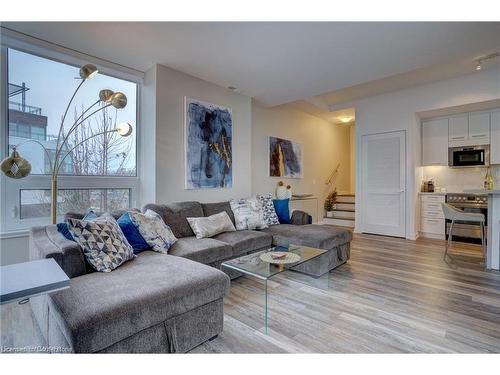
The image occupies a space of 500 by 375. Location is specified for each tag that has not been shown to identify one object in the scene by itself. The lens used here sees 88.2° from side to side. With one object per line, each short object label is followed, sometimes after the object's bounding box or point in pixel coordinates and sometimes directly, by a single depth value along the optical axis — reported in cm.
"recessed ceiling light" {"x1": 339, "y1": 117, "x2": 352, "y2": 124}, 667
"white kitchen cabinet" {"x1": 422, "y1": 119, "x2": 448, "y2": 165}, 489
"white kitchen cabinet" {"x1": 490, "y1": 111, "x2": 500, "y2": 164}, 438
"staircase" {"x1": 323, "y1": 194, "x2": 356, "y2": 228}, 619
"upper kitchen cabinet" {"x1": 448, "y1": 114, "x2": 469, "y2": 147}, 466
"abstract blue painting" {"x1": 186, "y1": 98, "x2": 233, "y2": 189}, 355
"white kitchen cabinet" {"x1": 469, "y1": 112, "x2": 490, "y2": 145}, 447
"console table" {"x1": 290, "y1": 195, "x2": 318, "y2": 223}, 553
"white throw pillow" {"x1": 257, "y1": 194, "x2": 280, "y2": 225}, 370
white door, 491
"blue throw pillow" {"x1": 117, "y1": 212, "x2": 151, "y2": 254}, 228
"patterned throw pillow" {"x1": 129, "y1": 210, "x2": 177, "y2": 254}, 235
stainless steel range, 430
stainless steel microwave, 447
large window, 253
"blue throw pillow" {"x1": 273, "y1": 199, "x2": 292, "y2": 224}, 393
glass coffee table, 206
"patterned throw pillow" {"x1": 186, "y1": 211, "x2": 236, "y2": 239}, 292
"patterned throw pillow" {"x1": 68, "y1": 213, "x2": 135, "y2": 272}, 181
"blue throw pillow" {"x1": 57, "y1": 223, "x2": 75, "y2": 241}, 194
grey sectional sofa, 124
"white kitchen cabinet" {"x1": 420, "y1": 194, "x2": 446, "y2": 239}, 478
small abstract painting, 515
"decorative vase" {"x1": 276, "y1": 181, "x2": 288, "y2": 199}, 496
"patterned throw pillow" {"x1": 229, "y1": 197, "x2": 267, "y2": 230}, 346
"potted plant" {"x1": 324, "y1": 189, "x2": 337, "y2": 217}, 656
